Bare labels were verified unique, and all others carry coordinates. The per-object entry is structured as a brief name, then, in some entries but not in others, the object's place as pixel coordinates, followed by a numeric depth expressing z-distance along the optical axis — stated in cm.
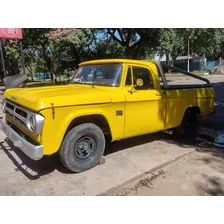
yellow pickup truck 322
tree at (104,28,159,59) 1675
